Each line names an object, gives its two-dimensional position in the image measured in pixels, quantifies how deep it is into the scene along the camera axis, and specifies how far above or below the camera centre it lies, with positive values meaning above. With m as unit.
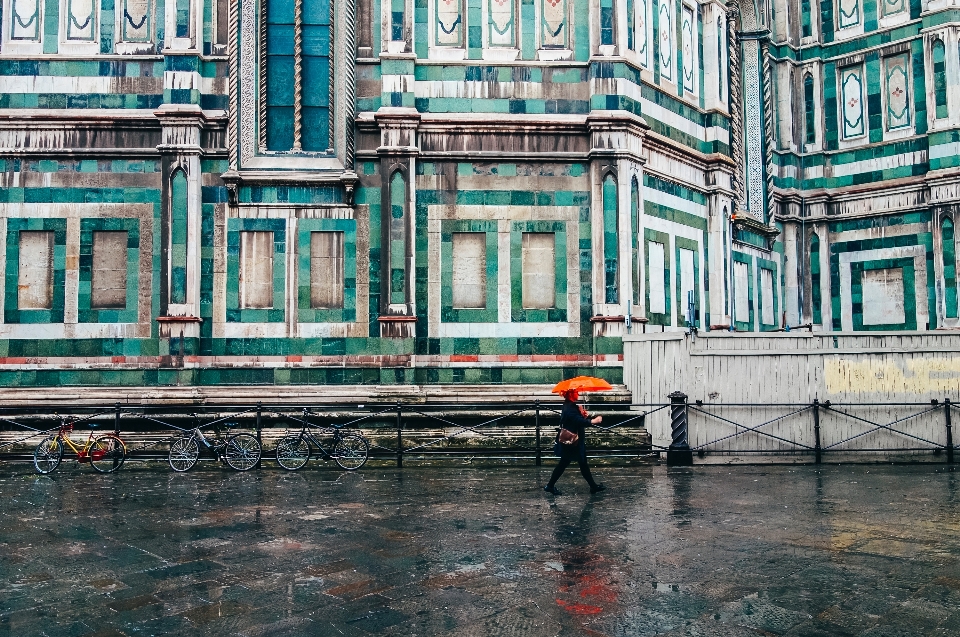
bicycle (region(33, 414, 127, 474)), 16.41 -1.77
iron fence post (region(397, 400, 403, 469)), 16.66 -1.70
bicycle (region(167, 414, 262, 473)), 16.41 -1.78
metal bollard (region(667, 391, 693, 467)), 17.25 -1.66
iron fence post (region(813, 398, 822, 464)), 17.23 -1.48
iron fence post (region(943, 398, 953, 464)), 17.02 -1.77
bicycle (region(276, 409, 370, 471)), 16.73 -1.81
